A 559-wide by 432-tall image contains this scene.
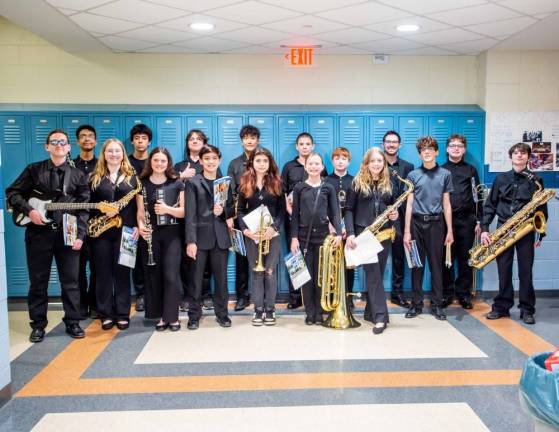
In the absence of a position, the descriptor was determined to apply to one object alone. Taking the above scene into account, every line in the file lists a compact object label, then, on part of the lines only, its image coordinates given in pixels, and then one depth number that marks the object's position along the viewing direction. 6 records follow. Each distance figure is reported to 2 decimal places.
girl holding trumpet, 4.75
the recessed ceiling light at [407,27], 4.91
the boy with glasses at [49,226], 4.41
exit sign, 5.83
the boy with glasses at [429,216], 4.96
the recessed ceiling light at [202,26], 4.83
